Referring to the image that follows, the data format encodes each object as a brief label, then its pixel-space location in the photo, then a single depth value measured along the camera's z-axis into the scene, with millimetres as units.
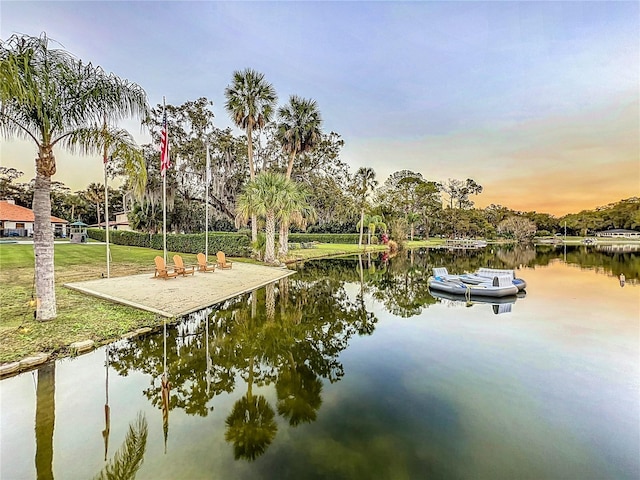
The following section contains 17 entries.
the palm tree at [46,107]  6504
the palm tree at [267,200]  20172
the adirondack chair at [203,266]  16125
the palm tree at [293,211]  20734
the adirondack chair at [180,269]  13898
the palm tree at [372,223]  42125
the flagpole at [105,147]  8172
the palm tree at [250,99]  22625
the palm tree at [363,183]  39156
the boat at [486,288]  12797
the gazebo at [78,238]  32891
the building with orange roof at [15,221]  40281
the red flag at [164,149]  12867
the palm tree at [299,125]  24891
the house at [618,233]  82188
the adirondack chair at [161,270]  13183
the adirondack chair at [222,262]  17345
